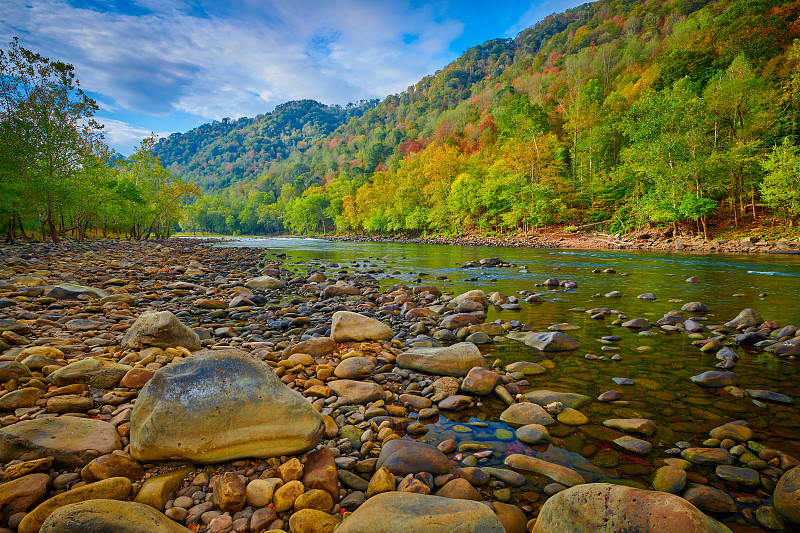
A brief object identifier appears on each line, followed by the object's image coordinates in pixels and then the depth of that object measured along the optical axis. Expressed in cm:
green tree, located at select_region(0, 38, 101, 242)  2309
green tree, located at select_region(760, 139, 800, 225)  2088
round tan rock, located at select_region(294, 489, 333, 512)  223
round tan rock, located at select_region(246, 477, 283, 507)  225
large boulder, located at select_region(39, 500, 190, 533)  170
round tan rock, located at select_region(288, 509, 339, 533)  205
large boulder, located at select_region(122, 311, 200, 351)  471
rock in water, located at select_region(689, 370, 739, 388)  412
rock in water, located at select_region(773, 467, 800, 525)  214
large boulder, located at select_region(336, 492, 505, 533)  187
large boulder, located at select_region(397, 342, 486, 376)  458
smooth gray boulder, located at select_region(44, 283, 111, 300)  750
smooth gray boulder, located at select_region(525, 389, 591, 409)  379
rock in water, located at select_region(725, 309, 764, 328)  625
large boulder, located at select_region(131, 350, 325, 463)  254
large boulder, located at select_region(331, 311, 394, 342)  574
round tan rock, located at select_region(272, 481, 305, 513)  222
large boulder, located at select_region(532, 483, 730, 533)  182
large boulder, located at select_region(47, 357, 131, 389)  344
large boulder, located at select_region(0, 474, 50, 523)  193
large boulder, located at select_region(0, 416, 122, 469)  231
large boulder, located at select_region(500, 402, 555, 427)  346
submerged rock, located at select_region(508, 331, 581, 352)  549
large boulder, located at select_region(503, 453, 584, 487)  262
